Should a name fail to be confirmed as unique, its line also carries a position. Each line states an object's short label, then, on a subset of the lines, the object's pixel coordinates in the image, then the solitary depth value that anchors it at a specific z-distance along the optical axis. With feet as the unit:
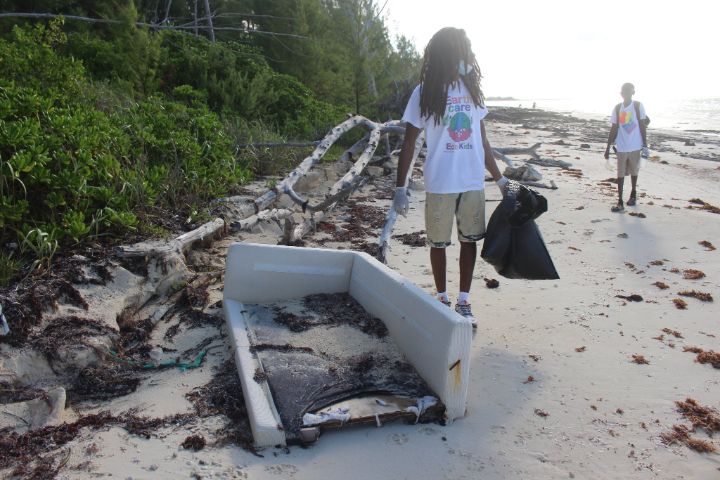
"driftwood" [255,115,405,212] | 18.06
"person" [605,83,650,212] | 24.58
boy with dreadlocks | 11.13
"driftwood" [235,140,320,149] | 25.76
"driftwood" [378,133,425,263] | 15.10
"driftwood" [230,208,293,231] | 15.60
